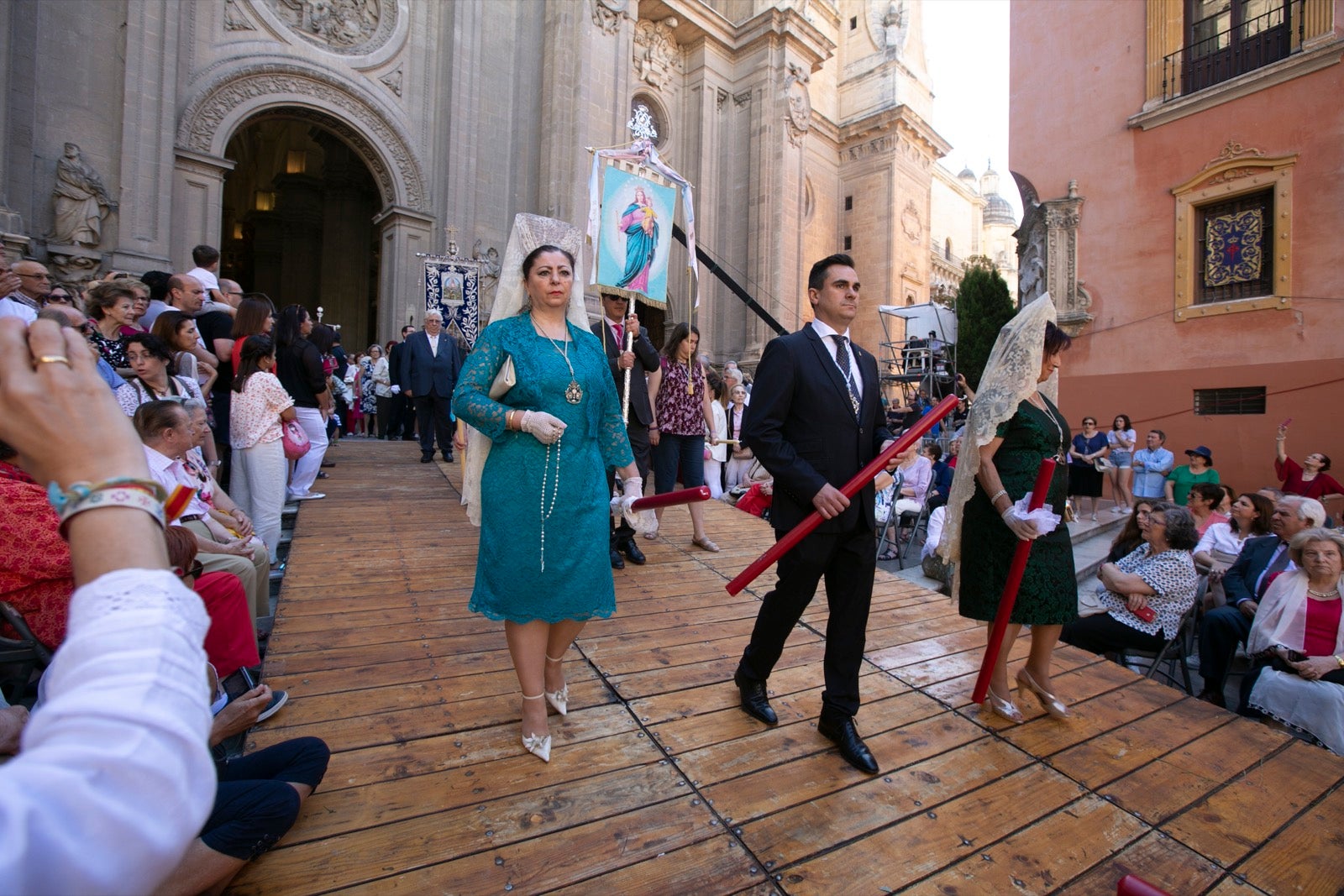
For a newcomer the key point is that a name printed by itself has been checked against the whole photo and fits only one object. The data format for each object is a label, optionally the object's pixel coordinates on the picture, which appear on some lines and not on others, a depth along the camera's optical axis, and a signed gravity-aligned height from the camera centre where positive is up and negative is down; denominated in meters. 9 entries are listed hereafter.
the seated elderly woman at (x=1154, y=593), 4.43 -0.81
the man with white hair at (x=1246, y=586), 4.56 -0.85
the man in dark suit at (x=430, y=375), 8.92 +1.02
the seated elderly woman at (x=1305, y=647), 3.63 -0.98
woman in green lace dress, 3.15 -0.12
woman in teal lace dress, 2.61 -0.12
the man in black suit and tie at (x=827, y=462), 2.84 +0.00
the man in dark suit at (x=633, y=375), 5.17 +0.66
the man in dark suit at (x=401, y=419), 11.38 +0.59
